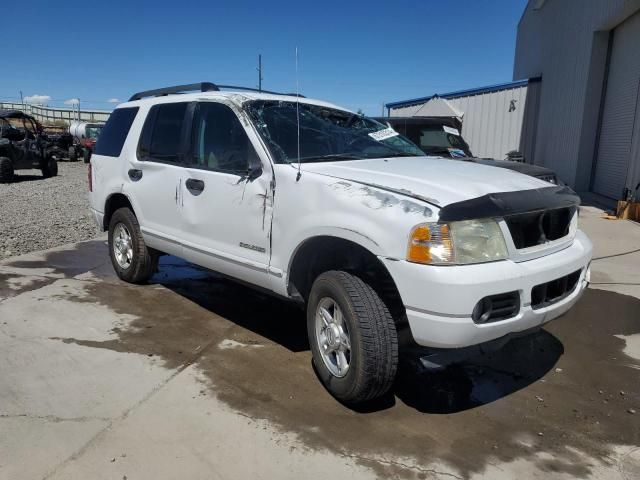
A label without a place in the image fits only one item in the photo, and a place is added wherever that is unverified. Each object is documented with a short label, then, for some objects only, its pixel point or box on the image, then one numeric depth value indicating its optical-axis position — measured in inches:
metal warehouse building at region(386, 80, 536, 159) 595.2
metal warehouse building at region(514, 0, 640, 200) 433.1
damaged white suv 106.8
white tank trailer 1056.2
